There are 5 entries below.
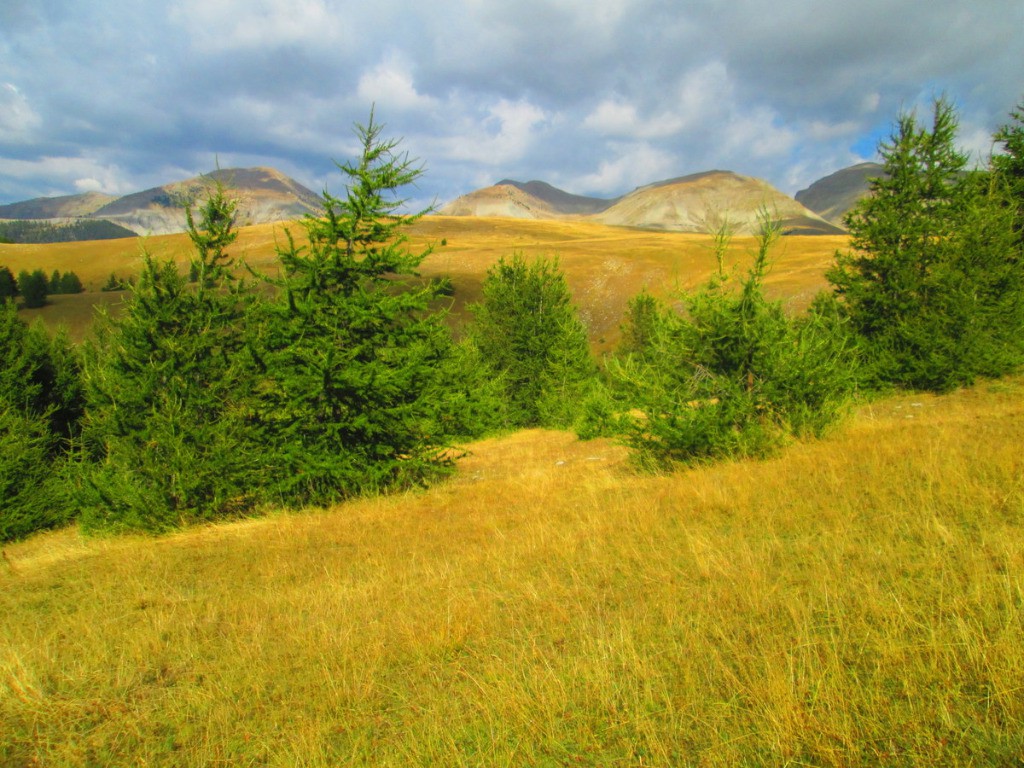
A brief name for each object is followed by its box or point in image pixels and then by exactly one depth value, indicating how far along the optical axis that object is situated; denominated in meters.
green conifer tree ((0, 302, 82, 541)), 13.35
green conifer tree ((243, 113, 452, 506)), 10.50
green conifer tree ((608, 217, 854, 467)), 9.34
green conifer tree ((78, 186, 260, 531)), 9.83
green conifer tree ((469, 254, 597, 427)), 29.12
